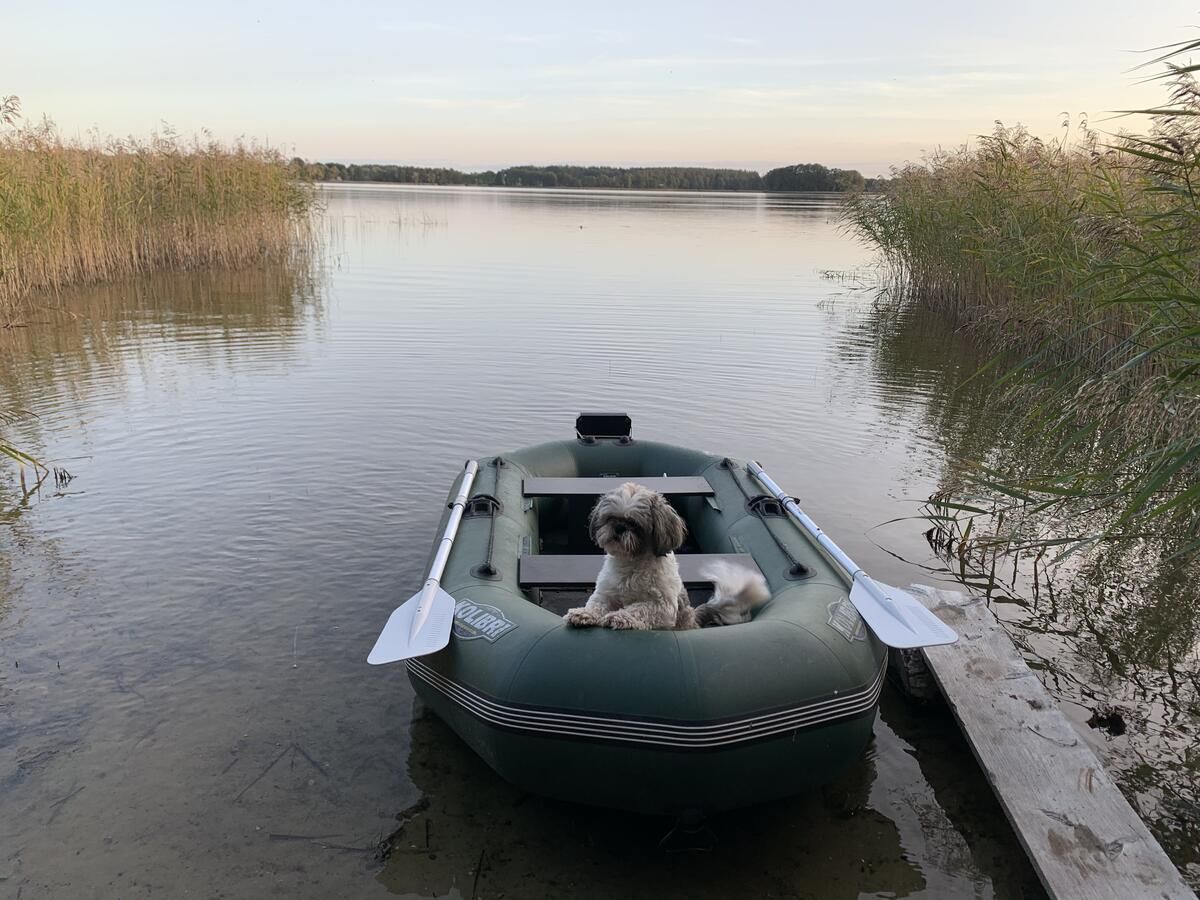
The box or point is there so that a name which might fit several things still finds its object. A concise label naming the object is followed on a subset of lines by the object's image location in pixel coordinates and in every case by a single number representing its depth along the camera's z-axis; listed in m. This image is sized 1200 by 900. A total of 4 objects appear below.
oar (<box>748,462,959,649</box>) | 3.29
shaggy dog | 3.29
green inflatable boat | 2.80
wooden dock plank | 2.69
